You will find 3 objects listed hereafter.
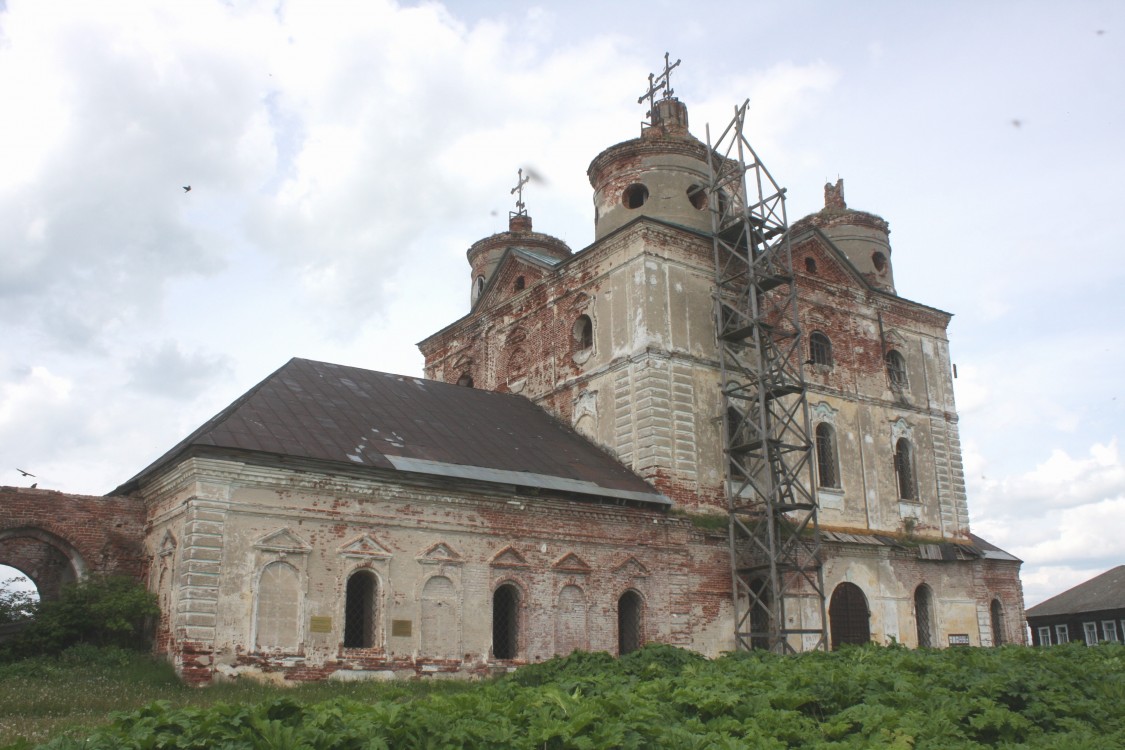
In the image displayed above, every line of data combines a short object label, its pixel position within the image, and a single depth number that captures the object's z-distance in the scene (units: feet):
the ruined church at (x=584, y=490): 51.83
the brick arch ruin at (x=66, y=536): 54.24
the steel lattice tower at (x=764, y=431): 66.90
